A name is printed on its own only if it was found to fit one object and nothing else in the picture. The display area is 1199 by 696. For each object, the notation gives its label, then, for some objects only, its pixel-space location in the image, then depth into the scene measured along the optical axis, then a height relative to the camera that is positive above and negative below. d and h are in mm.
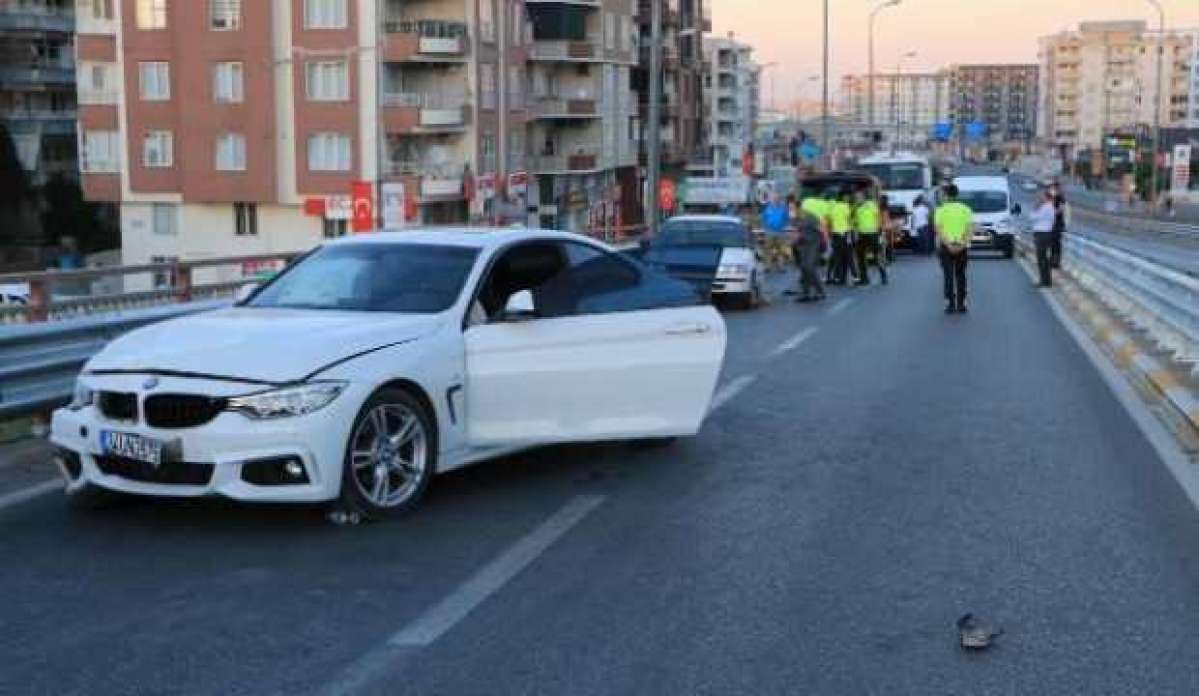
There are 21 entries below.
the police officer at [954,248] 21328 -1148
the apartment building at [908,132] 158750 +3776
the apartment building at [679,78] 89188 +5546
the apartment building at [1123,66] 197500 +12837
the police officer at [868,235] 28141 -1300
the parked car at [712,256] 22969 -1372
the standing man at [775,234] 34406 -1528
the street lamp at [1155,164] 84062 +58
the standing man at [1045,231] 25641 -1112
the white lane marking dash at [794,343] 16219 -1975
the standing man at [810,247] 24219 -1293
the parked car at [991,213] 40406 -1264
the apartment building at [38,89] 70250 +3876
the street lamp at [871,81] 77525 +4825
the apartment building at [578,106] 69562 +2935
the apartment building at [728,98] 139750 +7269
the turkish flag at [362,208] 26500 -683
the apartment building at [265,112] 53844 +2081
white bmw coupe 7164 -1060
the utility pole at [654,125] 33344 +945
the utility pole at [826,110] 58662 +2498
